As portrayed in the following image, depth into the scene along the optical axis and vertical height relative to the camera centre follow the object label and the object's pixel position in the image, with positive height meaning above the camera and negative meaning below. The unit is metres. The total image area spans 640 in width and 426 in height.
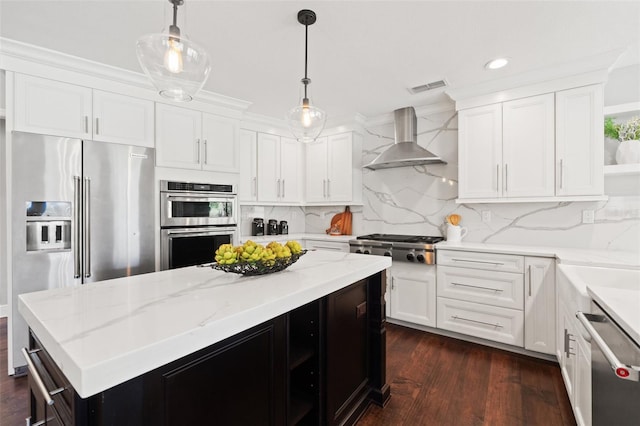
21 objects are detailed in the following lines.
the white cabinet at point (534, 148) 2.52 +0.60
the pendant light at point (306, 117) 1.94 +0.65
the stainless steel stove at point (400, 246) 3.05 -0.38
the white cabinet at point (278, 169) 4.04 +0.61
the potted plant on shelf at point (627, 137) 2.41 +0.63
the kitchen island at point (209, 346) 0.77 -0.46
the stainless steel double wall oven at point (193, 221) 2.88 -0.10
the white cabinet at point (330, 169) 4.03 +0.61
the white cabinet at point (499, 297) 2.51 -0.78
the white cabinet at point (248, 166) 3.82 +0.60
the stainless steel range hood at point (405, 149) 3.31 +0.73
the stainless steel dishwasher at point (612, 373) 0.93 -0.59
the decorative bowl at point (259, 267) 1.41 -0.27
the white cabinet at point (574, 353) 1.46 -0.80
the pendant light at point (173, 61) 1.27 +0.67
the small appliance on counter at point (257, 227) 4.20 -0.21
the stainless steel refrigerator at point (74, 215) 2.25 -0.03
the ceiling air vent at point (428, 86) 2.93 +1.29
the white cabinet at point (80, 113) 2.27 +0.84
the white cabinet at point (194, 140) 2.93 +0.77
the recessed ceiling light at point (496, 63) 2.48 +1.28
